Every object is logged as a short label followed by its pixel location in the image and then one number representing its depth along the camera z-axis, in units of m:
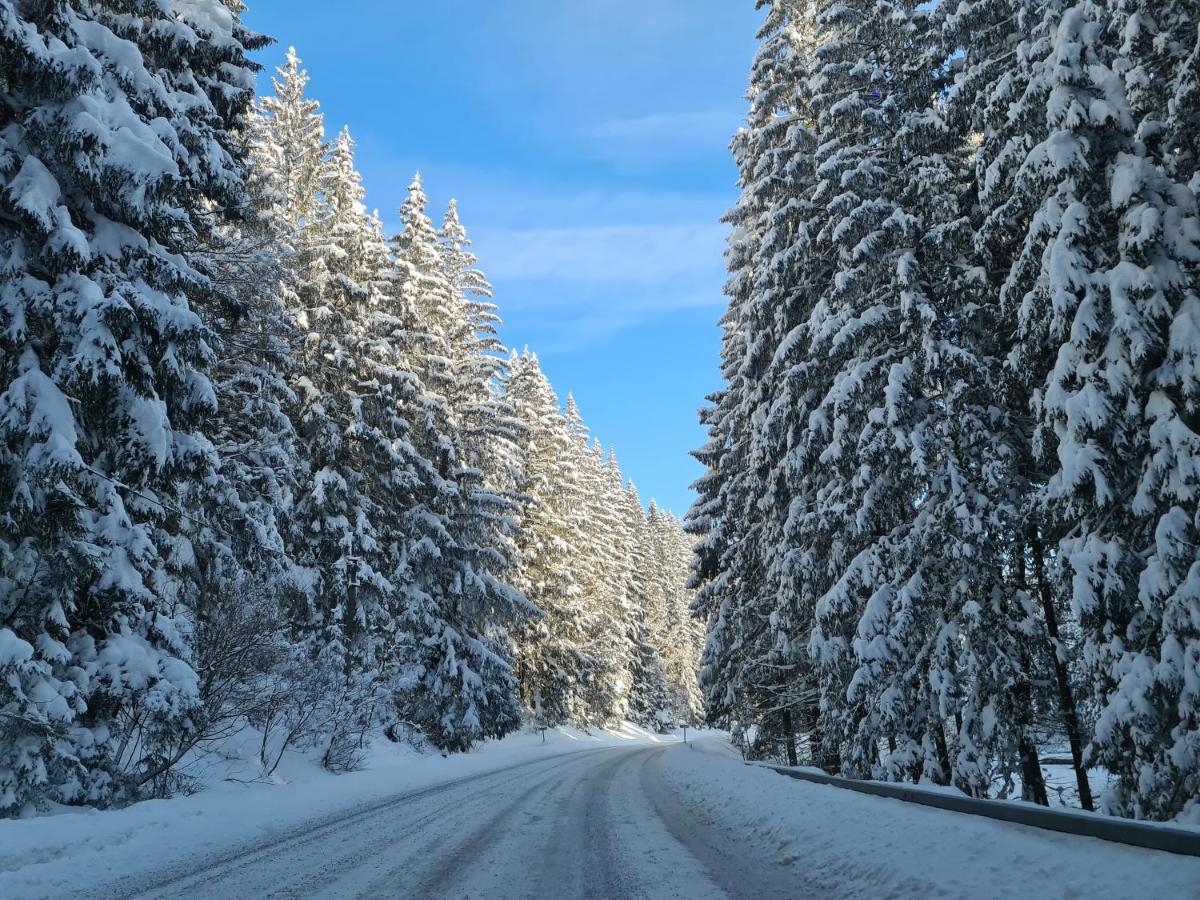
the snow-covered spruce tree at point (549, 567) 34.88
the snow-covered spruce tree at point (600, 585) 40.81
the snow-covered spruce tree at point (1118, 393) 8.82
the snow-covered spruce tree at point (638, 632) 52.44
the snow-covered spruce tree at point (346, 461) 19.70
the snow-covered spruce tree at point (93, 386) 8.36
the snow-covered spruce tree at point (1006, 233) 11.74
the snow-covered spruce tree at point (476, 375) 27.20
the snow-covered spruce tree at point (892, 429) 12.53
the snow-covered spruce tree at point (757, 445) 17.50
